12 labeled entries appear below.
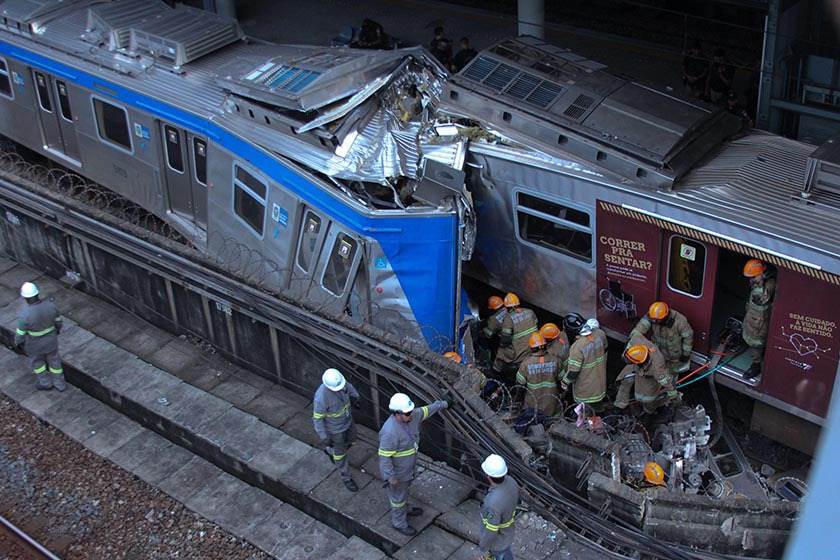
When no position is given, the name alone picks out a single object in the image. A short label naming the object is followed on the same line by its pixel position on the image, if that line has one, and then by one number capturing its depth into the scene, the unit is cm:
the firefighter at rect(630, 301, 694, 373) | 963
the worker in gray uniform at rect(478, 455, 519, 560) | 735
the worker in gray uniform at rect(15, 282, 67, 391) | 1053
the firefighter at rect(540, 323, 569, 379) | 1007
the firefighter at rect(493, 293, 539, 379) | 1037
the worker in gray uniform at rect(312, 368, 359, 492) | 852
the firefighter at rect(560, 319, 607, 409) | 959
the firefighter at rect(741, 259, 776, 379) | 903
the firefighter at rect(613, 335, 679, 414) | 934
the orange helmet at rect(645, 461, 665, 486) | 838
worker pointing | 796
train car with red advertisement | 884
